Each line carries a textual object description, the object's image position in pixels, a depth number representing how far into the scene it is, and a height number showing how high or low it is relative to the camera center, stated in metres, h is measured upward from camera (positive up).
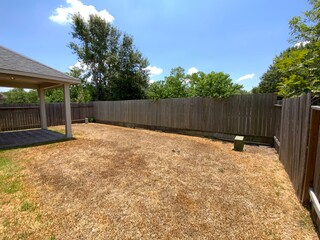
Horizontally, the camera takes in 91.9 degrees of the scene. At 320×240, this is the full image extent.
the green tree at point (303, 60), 3.38 +1.02
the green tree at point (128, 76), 17.84 +3.27
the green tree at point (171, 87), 12.48 +1.41
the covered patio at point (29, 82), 5.57 +1.05
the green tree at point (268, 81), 20.58 +3.28
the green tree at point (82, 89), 18.81 +1.91
